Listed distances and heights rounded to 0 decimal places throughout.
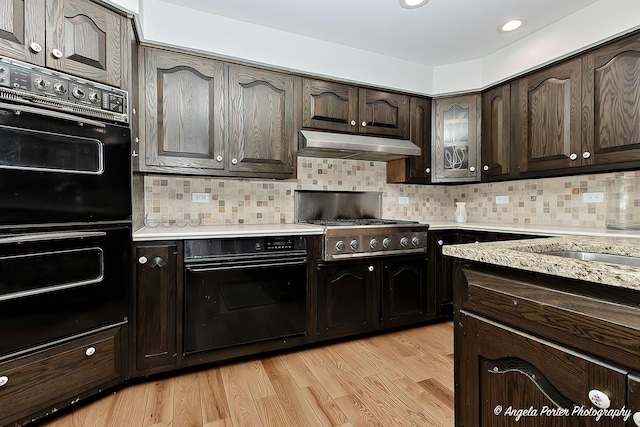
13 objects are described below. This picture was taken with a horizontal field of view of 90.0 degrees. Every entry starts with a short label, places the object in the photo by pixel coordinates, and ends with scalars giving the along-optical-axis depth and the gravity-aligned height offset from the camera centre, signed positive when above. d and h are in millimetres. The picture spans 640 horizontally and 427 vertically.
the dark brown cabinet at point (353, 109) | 2527 +848
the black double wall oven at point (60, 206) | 1395 +26
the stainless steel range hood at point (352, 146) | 2412 +509
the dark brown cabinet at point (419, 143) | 2936 +630
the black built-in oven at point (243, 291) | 1940 -516
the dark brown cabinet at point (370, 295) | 2303 -650
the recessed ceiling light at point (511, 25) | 2271 +1346
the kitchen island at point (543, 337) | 658 -312
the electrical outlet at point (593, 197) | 2445 +99
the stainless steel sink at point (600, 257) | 1053 -162
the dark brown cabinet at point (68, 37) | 1402 +840
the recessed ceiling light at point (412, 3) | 2020 +1327
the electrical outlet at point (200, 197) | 2488 +109
